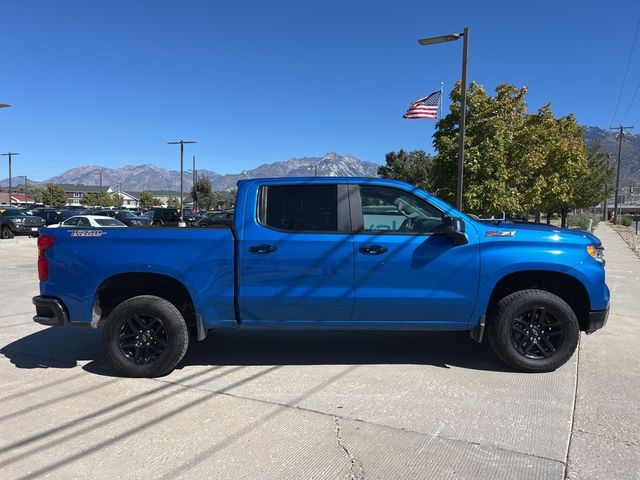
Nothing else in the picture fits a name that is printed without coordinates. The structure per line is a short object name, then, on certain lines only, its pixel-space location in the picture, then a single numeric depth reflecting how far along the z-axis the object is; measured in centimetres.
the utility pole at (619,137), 5197
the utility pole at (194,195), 7247
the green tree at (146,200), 12925
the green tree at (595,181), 3397
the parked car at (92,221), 2208
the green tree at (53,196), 10144
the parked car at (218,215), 3821
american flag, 1695
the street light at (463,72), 1271
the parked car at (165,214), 4187
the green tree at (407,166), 5362
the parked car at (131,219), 3281
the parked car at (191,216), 4768
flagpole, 1757
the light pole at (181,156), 4142
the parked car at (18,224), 2775
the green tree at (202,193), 7965
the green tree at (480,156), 1741
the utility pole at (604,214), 7484
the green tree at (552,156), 1980
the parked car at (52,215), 3378
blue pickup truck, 475
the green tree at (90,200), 12388
